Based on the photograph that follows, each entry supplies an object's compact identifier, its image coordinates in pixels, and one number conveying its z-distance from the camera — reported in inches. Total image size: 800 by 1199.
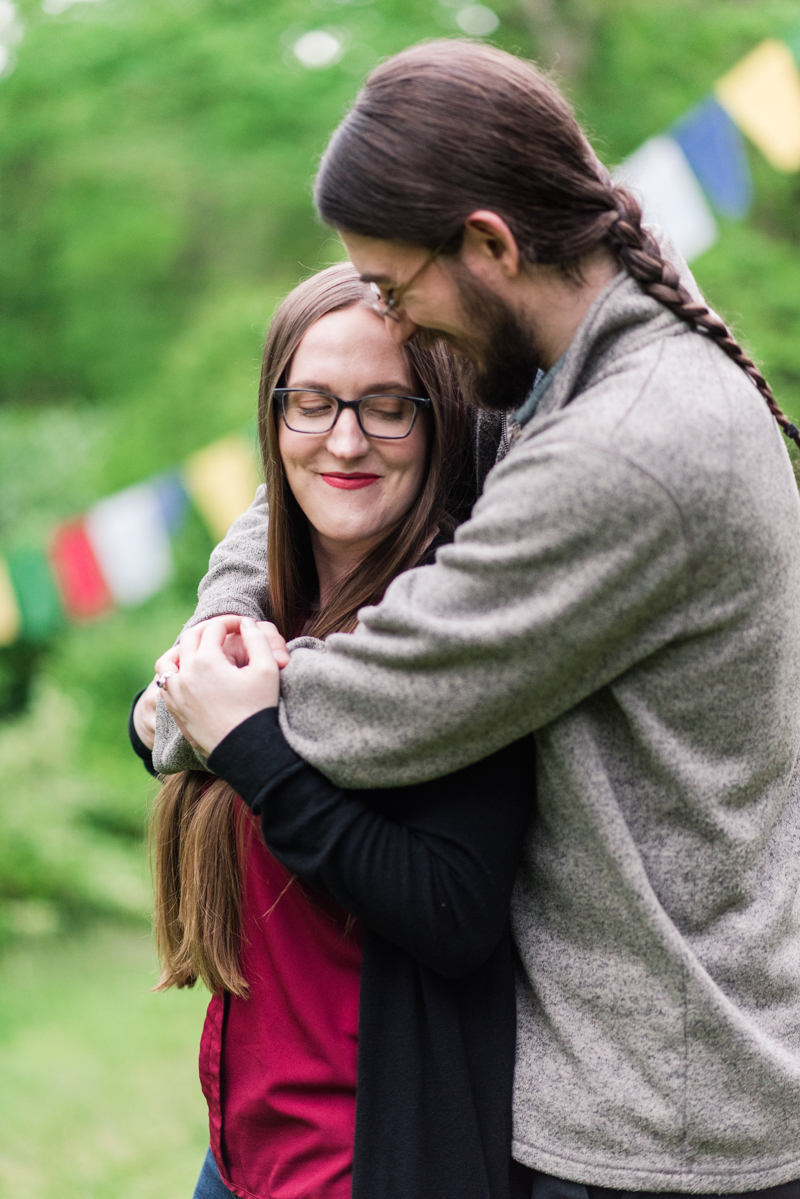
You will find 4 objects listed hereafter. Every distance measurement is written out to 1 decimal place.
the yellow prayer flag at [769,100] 150.1
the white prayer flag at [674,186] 151.8
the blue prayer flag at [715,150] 151.4
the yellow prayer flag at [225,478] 185.9
